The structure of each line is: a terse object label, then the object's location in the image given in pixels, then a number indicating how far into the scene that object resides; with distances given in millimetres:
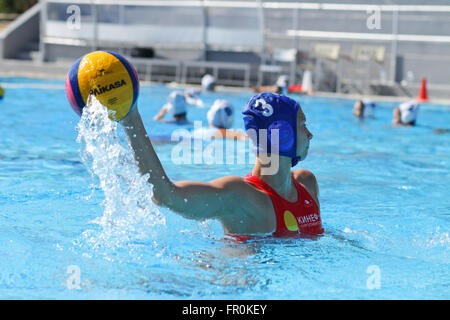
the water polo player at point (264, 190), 2643
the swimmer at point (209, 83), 15008
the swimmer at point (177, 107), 9219
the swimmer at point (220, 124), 7844
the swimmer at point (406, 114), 10516
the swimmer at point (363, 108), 11544
